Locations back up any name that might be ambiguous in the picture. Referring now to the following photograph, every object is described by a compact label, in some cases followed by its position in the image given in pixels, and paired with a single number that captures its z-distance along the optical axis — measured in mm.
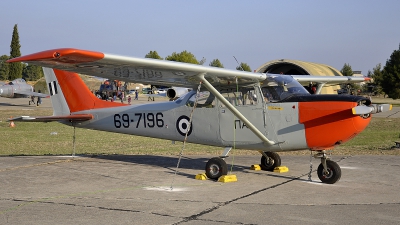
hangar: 47875
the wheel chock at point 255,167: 11477
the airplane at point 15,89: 54250
